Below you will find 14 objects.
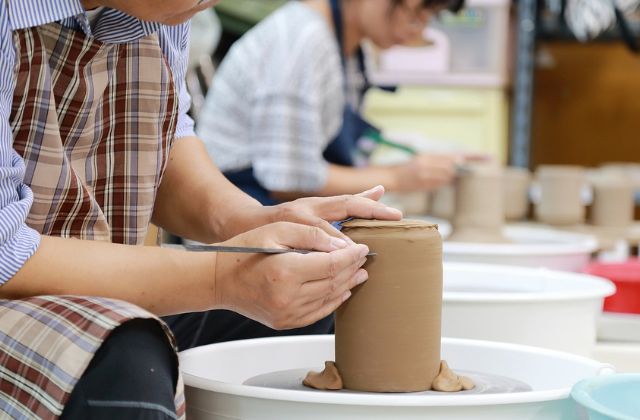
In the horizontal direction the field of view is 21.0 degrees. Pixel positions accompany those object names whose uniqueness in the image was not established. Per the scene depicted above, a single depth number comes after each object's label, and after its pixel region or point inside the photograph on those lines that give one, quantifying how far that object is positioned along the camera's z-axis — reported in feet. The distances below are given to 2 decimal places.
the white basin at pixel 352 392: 4.78
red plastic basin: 7.64
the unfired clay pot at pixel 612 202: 11.54
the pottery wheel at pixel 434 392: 5.31
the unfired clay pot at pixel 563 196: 11.34
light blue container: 4.84
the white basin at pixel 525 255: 7.78
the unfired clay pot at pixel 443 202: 11.93
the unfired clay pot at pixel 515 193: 12.13
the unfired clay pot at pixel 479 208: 9.09
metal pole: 16.64
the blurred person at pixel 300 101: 9.44
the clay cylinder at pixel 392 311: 5.24
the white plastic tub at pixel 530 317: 6.12
